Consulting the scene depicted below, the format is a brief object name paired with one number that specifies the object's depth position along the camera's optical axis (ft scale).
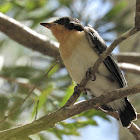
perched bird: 15.74
